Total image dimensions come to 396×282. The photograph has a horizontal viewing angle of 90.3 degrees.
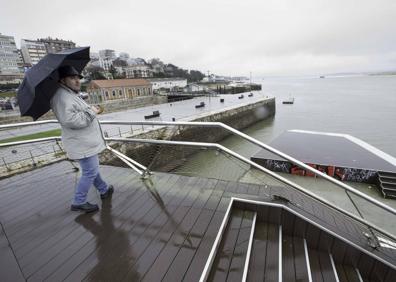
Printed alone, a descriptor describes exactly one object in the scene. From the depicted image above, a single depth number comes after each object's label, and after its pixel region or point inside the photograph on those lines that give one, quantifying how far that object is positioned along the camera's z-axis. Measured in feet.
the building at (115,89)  110.32
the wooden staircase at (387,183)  25.66
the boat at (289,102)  128.23
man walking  5.91
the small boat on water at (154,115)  63.64
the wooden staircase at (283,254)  5.29
